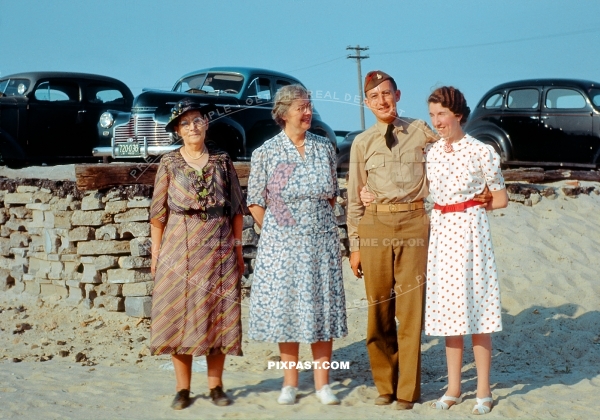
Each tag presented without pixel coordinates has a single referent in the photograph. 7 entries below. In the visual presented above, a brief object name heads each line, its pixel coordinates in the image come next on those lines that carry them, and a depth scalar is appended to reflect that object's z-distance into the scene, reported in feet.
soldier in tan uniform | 15.44
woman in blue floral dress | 15.60
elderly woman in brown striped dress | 15.80
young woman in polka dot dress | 15.24
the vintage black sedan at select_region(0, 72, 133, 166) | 41.57
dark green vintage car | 32.60
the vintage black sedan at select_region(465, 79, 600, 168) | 41.78
